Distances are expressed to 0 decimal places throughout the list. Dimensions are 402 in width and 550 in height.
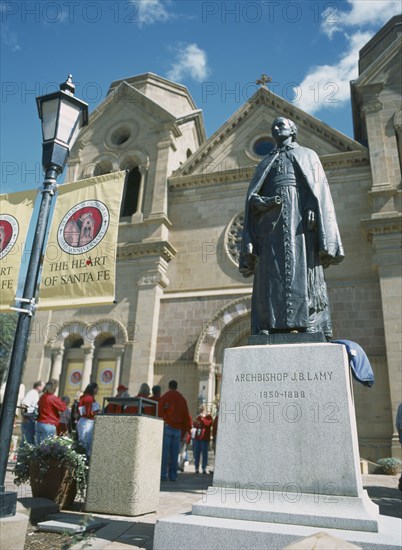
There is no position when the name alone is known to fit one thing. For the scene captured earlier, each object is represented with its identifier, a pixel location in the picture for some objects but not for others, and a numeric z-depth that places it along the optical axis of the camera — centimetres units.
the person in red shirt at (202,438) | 1223
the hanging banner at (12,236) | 638
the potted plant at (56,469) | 641
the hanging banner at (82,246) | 634
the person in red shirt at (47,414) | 917
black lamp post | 459
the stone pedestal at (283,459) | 376
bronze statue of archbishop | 510
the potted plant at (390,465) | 1273
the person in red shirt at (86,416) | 840
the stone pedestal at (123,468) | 602
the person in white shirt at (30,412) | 1142
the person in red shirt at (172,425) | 1019
